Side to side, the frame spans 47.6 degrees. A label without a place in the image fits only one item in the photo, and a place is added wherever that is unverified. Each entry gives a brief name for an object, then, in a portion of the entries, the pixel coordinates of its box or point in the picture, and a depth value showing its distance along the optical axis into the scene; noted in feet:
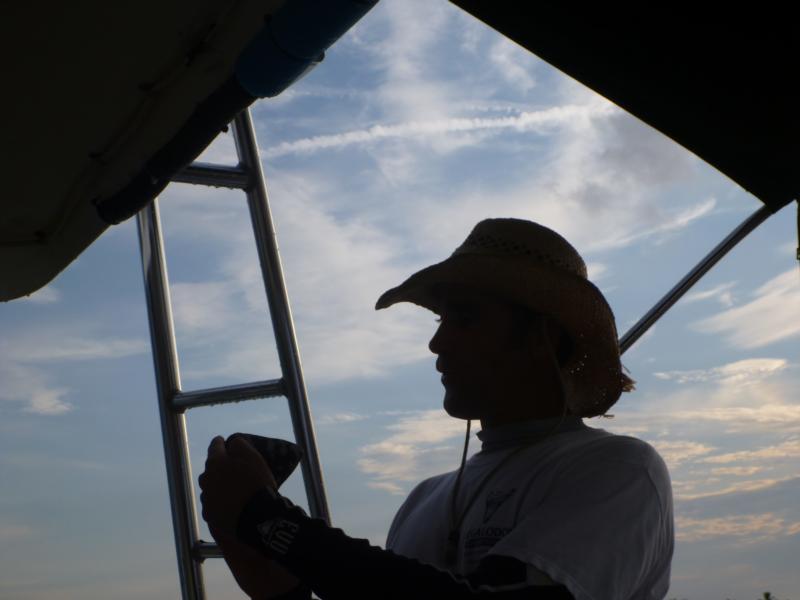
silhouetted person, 3.88
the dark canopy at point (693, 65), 4.98
